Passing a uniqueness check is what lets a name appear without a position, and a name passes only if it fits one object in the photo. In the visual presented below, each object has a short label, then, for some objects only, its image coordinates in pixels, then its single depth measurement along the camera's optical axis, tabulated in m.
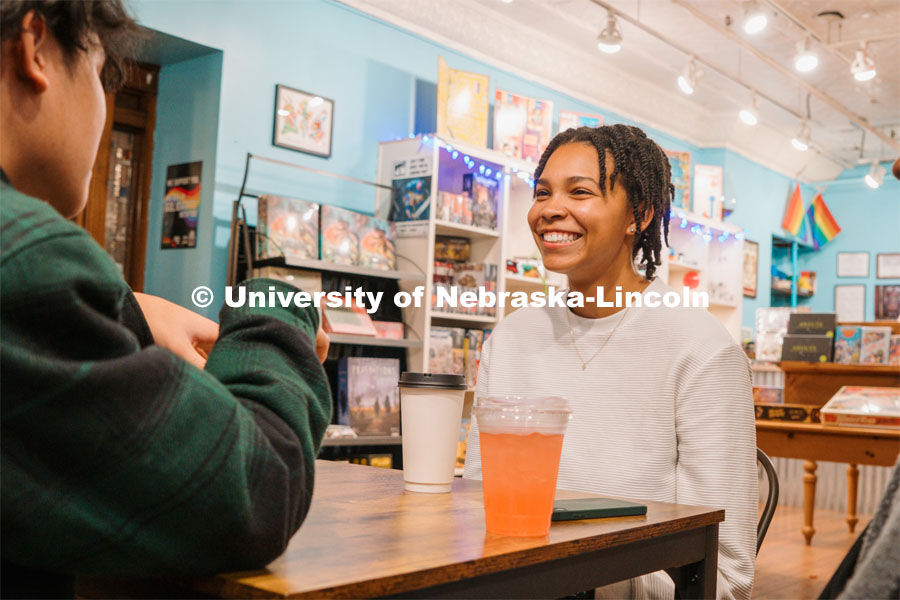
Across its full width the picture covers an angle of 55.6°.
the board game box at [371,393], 4.20
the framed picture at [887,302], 9.62
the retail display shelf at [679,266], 6.76
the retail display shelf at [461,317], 4.56
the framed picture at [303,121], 4.35
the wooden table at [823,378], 4.88
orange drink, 0.85
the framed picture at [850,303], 9.95
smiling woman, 1.44
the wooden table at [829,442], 3.83
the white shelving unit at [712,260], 6.96
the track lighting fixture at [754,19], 4.98
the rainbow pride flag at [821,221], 9.92
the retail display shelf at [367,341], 4.00
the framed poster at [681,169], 7.05
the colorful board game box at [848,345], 4.98
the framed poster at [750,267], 8.43
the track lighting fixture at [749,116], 6.36
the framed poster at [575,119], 5.82
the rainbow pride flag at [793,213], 9.36
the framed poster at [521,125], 5.26
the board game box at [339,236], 4.16
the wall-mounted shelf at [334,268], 3.86
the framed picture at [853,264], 9.91
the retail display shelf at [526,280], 5.03
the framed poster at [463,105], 4.71
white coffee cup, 1.13
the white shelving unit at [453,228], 4.48
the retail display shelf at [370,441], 3.87
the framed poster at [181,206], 4.08
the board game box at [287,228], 3.91
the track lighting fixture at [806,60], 5.55
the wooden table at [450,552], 0.64
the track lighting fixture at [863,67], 5.63
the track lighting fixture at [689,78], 5.60
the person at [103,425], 0.57
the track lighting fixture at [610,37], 4.93
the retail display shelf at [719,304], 7.28
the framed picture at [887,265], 9.71
